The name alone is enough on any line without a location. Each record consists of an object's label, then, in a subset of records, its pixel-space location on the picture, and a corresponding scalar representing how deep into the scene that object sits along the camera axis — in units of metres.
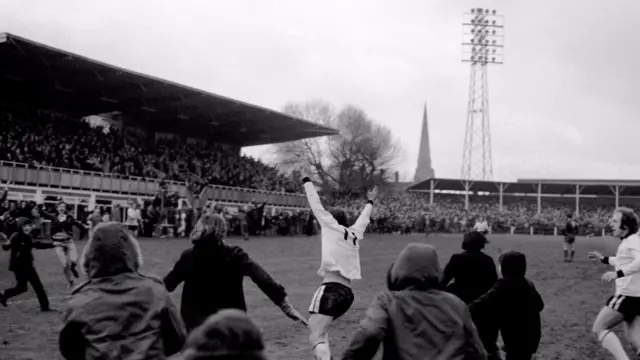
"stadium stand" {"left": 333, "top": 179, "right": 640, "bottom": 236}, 52.47
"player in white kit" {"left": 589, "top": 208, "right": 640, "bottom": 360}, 6.42
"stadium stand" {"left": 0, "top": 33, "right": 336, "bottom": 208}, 28.77
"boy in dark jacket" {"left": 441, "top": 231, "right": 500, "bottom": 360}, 6.06
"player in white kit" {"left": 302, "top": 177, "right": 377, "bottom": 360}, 6.14
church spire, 180.38
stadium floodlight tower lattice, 65.12
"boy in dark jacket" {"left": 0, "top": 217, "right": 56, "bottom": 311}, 9.67
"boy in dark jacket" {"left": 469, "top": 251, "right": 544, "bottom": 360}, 5.23
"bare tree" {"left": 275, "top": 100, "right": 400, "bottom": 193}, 67.44
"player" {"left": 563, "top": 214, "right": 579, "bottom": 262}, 21.98
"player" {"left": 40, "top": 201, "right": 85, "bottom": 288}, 12.17
